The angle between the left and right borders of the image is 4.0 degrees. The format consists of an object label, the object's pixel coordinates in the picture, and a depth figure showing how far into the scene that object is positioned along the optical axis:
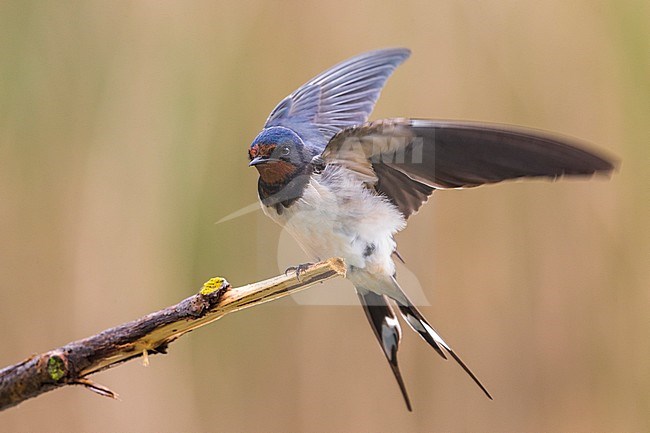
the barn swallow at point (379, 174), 4.11
